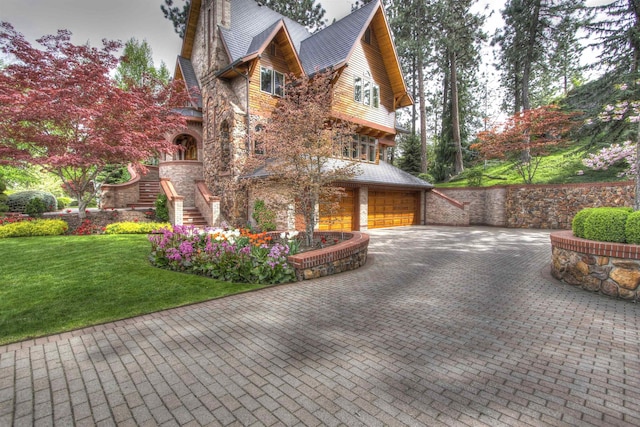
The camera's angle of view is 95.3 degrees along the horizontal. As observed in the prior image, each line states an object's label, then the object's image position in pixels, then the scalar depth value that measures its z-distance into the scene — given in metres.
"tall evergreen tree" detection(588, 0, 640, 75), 14.07
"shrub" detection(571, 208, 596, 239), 6.29
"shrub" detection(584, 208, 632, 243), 5.52
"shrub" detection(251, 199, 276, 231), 12.29
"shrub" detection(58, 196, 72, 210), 22.75
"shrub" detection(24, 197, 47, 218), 12.64
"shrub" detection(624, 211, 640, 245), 5.28
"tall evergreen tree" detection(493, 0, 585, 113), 21.00
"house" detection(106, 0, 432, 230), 13.99
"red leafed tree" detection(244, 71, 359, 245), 8.01
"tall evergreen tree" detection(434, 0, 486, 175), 21.67
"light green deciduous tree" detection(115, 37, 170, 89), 27.83
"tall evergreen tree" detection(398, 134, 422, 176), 24.58
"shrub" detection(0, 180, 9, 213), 12.99
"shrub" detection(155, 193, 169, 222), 13.77
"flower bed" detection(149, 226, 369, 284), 6.26
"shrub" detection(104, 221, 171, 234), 11.73
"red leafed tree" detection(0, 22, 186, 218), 9.77
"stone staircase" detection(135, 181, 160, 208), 16.87
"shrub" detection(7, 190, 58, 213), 14.94
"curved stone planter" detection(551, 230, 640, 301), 5.14
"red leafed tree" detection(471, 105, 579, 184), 16.59
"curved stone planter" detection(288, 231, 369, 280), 6.42
